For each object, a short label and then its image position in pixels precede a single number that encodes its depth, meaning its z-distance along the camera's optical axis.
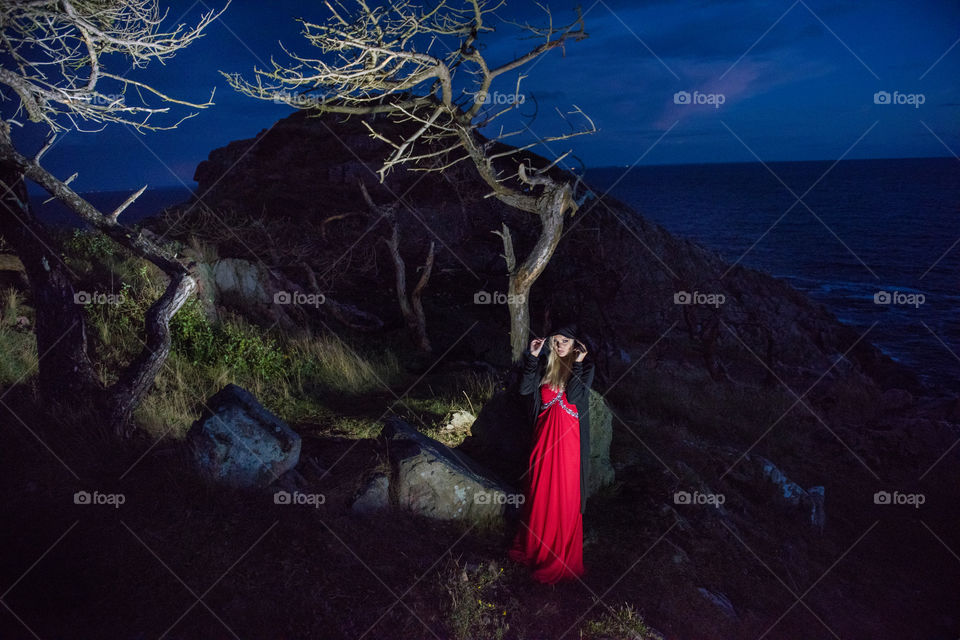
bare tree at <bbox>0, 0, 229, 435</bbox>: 5.31
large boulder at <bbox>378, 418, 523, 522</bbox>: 4.97
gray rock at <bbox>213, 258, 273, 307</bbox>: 9.78
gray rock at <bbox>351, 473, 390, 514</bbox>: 4.77
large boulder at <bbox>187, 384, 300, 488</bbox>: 4.72
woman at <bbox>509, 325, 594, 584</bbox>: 4.73
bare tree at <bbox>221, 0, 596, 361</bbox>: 5.22
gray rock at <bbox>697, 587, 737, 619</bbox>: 4.93
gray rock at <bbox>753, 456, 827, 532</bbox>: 7.43
